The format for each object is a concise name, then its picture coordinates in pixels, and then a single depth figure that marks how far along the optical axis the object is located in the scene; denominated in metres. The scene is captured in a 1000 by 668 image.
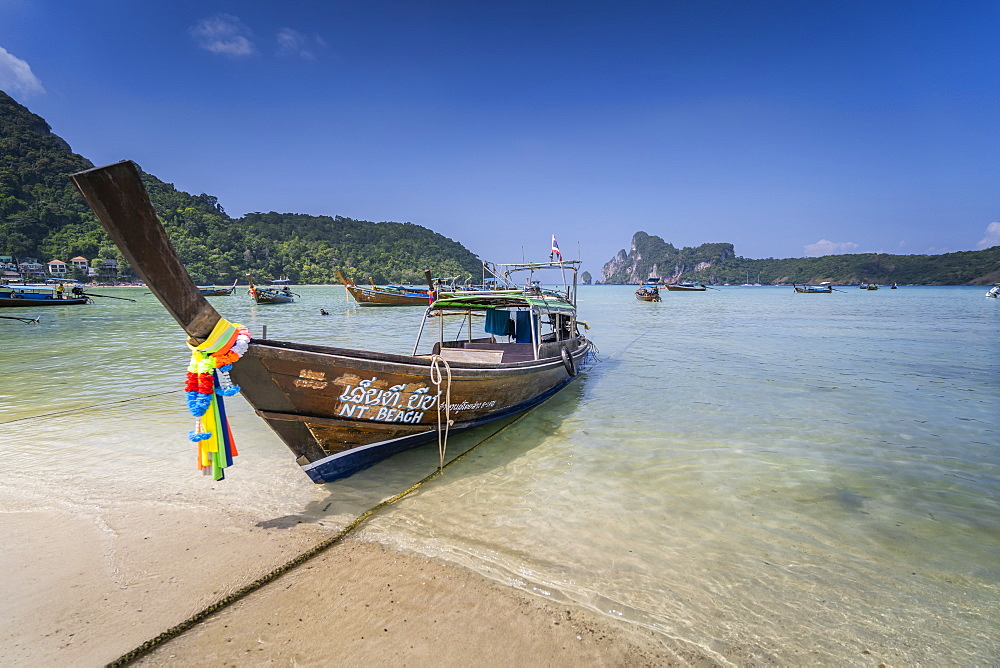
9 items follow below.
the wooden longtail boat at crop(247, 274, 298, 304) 42.66
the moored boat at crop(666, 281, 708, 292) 85.10
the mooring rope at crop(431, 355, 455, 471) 5.65
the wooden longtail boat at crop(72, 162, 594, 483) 3.33
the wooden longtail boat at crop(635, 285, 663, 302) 54.22
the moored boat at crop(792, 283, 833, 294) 79.82
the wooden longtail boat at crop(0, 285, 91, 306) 28.72
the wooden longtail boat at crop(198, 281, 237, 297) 53.41
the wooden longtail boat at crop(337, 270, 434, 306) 42.28
